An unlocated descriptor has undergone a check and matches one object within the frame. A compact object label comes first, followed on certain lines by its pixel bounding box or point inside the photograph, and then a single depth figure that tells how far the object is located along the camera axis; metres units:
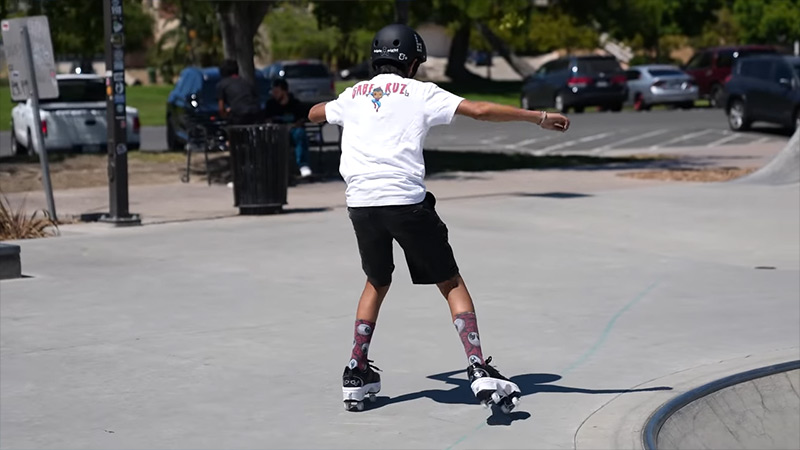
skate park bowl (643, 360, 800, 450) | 6.46
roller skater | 6.39
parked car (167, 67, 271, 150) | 24.36
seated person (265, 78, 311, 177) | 19.16
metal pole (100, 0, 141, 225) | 14.05
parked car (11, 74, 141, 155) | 22.41
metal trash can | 14.35
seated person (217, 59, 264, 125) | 18.11
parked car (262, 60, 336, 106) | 43.66
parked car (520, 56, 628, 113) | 39.50
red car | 42.81
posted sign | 14.34
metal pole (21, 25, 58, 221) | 14.30
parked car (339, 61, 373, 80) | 69.50
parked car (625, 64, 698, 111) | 40.16
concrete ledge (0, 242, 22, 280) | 10.52
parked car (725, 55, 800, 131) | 28.86
